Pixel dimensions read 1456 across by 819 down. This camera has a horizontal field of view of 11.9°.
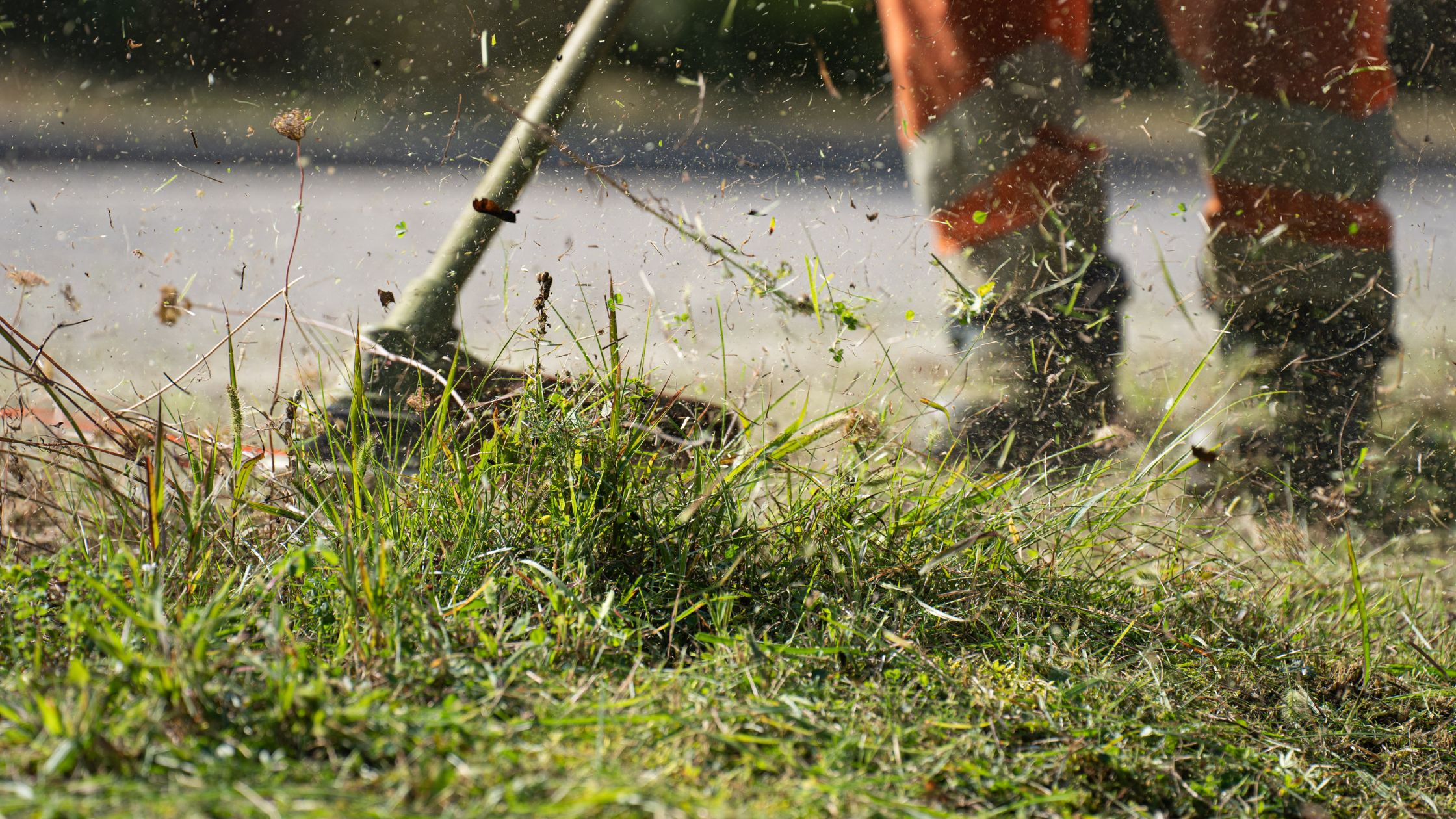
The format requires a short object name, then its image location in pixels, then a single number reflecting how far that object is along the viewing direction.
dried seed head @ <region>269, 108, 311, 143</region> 6.52
